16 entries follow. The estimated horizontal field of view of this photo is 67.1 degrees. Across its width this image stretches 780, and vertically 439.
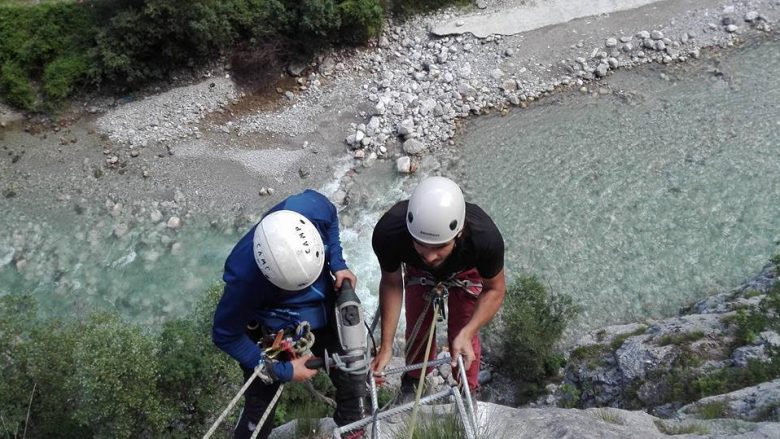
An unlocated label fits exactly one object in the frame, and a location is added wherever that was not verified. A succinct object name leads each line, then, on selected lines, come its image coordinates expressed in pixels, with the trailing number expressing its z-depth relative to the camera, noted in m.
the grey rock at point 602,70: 11.81
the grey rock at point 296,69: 12.80
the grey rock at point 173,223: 10.30
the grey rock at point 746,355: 5.23
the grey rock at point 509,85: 11.93
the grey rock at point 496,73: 12.12
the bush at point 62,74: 12.30
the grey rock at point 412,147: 10.93
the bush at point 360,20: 12.41
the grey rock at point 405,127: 11.14
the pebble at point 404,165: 10.65
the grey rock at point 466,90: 11.82
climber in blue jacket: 3.62
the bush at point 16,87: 12.23
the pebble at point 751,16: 12.12
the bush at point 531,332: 6.97
